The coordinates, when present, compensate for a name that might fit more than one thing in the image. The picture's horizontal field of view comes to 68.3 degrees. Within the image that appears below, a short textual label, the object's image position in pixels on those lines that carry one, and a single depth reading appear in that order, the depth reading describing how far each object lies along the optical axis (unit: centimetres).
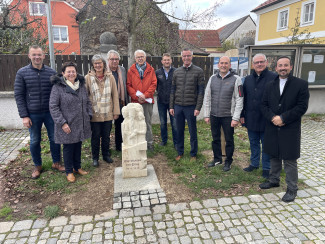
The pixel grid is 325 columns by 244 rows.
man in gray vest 421
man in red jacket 501
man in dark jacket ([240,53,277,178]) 403
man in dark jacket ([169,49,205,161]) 462
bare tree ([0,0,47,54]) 907
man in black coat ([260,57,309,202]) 339
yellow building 1546
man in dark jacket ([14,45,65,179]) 392
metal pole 448
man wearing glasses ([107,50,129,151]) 482
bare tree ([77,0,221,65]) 619
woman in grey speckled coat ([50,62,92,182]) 386
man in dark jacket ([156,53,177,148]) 541
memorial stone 429
